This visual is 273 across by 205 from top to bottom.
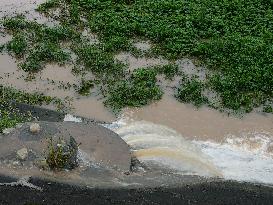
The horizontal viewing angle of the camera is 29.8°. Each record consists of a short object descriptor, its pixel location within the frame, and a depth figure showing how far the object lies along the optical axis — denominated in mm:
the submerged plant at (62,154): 7337
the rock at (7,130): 8374
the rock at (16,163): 7453
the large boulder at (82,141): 7908
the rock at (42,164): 7371
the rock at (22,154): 7543
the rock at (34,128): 8151
